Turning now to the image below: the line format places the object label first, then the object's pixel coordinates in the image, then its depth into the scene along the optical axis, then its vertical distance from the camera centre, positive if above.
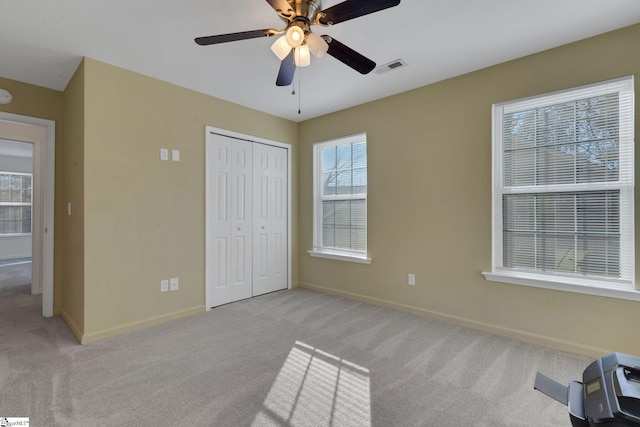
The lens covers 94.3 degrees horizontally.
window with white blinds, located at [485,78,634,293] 2.35 +0.23
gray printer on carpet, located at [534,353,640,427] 0.95 -0.64
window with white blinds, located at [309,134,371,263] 4.00 +0.21
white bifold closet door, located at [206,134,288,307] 3.67 -0.08
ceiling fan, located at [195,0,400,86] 1.55 +1.05
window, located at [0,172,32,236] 7.05 +0.26
